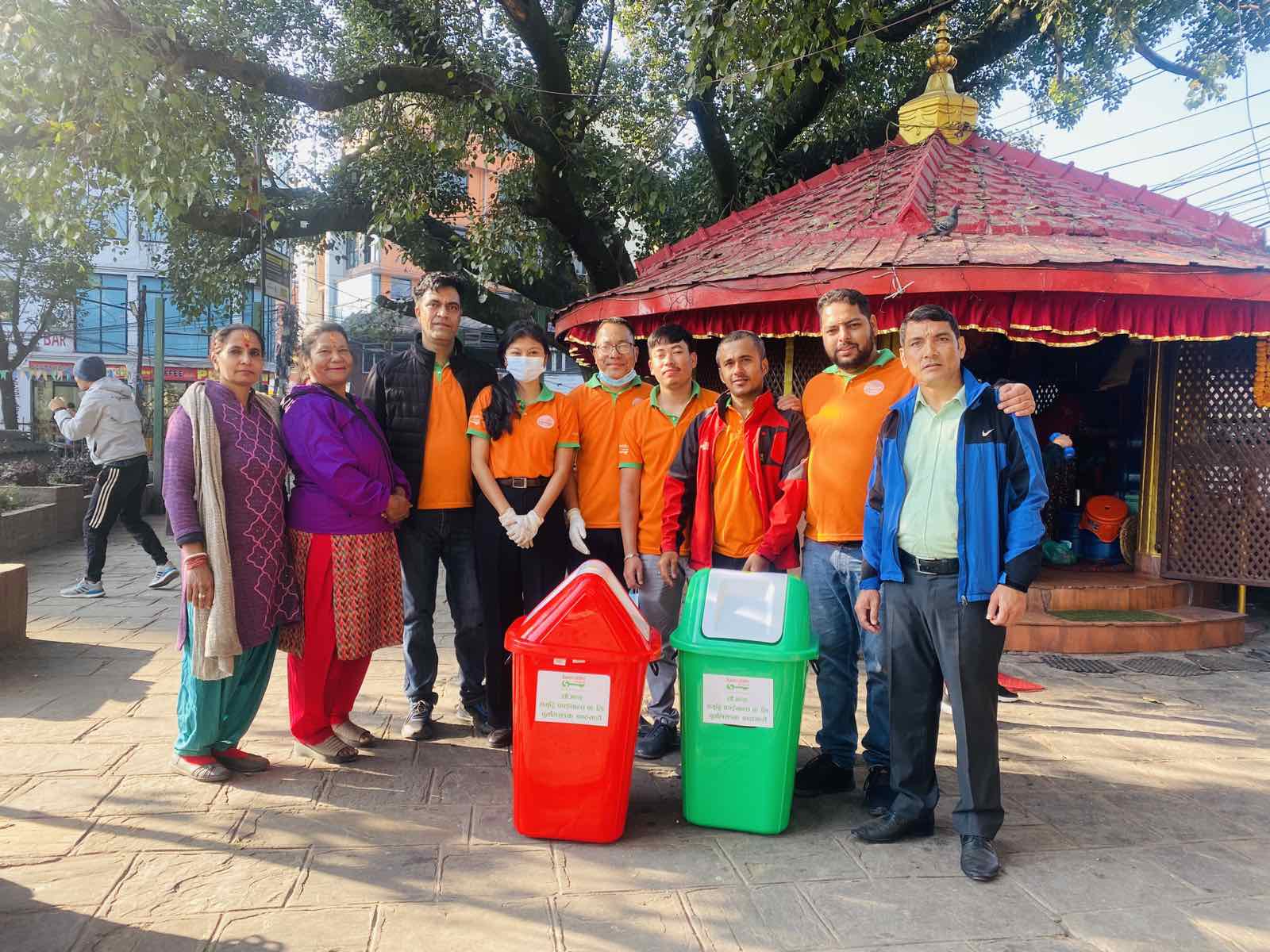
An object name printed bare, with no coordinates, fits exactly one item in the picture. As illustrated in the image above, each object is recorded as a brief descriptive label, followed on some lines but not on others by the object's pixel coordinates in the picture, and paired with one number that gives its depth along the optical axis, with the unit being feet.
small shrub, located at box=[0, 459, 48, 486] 35.73
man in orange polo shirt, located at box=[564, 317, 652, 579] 13.41
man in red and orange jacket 11.69
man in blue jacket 9.59
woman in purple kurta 11.44
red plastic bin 9.95
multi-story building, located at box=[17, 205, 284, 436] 91.50
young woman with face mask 13.00
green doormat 20.76
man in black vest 13.29
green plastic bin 10.25
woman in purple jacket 12.25
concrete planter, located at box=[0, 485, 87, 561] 28.68
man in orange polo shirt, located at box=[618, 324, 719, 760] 12.88
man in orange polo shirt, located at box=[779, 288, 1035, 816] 11.27
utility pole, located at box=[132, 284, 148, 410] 57.26
